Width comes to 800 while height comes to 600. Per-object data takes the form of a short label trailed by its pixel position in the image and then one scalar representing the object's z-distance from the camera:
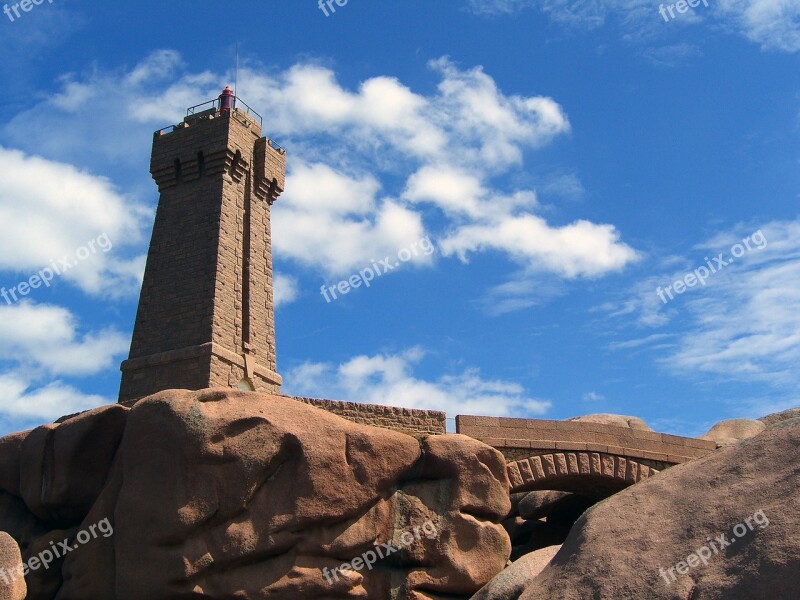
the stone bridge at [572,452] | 17.69
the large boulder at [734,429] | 25.53
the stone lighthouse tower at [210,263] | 26.94
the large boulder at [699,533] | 9.34
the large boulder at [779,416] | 25.64
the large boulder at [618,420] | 25.73
